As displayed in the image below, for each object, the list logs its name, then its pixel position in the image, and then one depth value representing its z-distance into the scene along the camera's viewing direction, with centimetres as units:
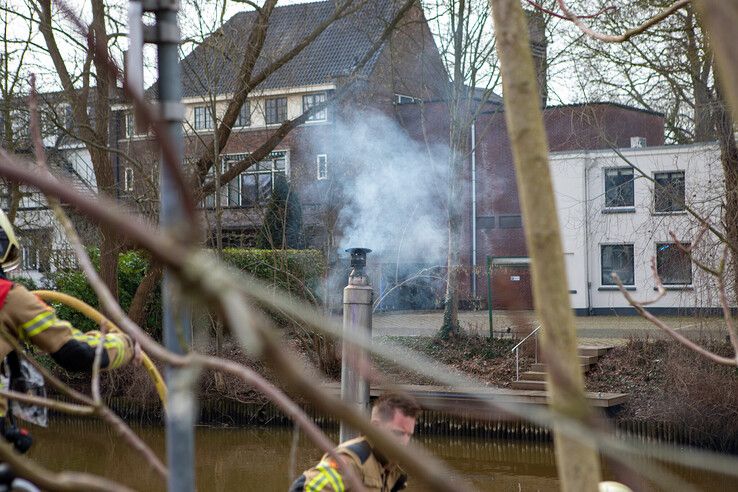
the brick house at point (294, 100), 1683
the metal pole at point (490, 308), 1867
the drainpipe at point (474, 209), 3183
